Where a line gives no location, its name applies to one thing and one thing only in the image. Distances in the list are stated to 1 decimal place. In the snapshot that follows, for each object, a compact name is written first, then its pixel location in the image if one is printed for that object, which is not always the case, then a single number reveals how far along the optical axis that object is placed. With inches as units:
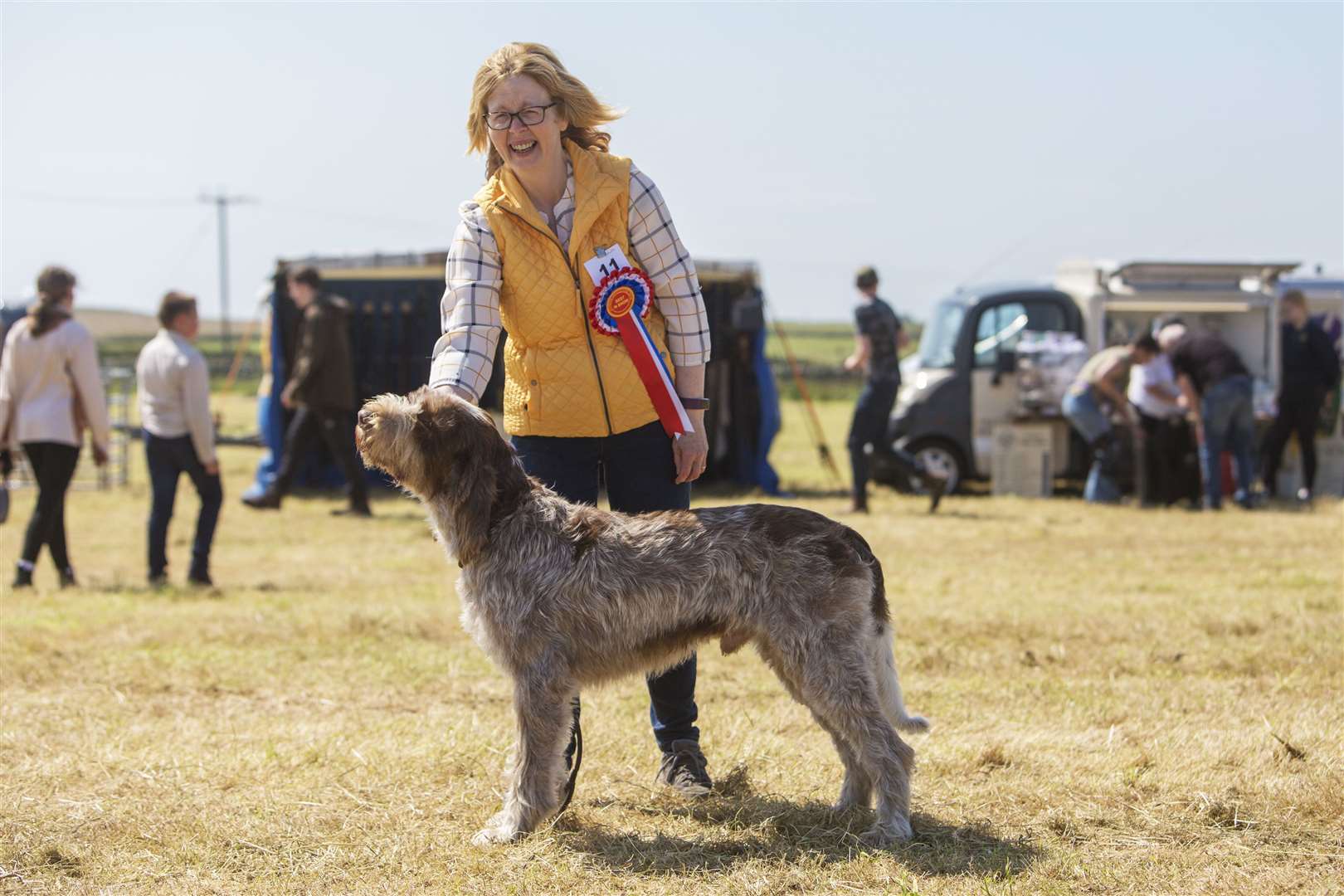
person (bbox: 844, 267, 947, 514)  470.6
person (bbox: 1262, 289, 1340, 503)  527.8
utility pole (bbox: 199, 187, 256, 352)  2559.1
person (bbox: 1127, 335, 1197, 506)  513.7
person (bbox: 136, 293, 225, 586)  333.7
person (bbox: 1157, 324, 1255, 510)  495.8
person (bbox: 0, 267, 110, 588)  334.0
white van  552.4
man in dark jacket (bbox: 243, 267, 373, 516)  488.7
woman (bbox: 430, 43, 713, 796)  161.6
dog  156.3
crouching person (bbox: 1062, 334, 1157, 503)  509.7
